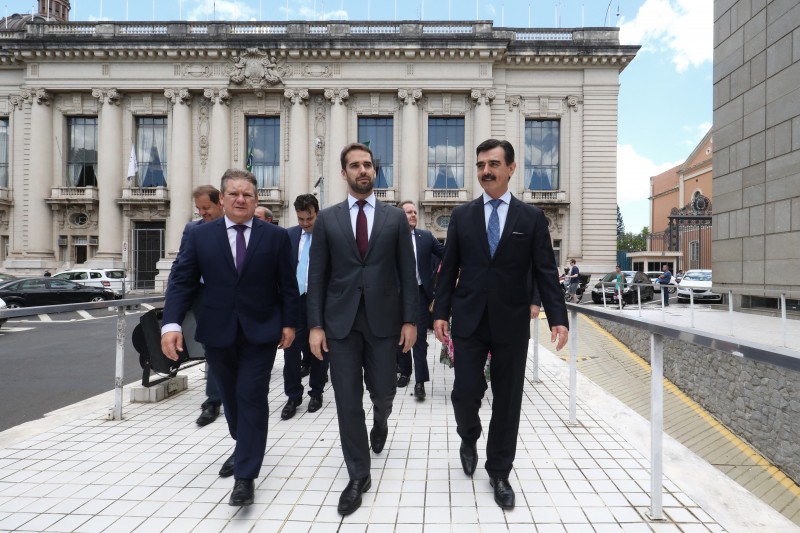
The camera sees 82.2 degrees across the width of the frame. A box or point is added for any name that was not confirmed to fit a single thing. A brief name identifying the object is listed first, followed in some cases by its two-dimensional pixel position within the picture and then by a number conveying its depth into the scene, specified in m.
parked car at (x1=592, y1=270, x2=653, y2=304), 16.89
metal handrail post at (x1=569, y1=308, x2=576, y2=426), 4.94
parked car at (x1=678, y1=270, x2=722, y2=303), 17.80
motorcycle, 26.34
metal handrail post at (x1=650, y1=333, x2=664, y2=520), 3.04
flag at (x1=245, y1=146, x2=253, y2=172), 30.36
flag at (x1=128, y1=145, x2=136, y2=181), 29.98
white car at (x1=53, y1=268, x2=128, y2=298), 24.97
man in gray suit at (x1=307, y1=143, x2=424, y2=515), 3.27
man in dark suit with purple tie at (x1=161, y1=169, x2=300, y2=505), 3.25
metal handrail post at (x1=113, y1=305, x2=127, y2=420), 4.98
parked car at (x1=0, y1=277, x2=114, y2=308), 17.53
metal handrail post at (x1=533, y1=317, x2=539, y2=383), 6.88
